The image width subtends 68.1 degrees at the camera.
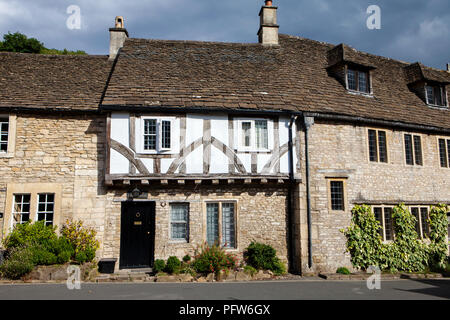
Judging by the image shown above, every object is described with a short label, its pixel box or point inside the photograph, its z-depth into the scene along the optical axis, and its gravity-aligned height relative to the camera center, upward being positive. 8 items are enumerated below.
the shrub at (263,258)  11.45 -1.70
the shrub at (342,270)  11.82 -2.19
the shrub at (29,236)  10.63 -0.79
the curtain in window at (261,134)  12.41 +2.77
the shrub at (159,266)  10.99 -1.84
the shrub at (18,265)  9.89 -1.58
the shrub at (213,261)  10.77 -1.68
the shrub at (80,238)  10.95 -0.91
